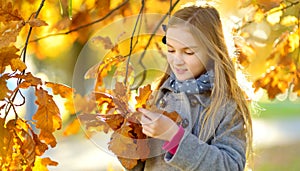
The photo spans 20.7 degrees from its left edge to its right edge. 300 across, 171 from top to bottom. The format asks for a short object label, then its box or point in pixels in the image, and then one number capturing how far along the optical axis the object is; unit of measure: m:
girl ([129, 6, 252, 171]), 2.17
